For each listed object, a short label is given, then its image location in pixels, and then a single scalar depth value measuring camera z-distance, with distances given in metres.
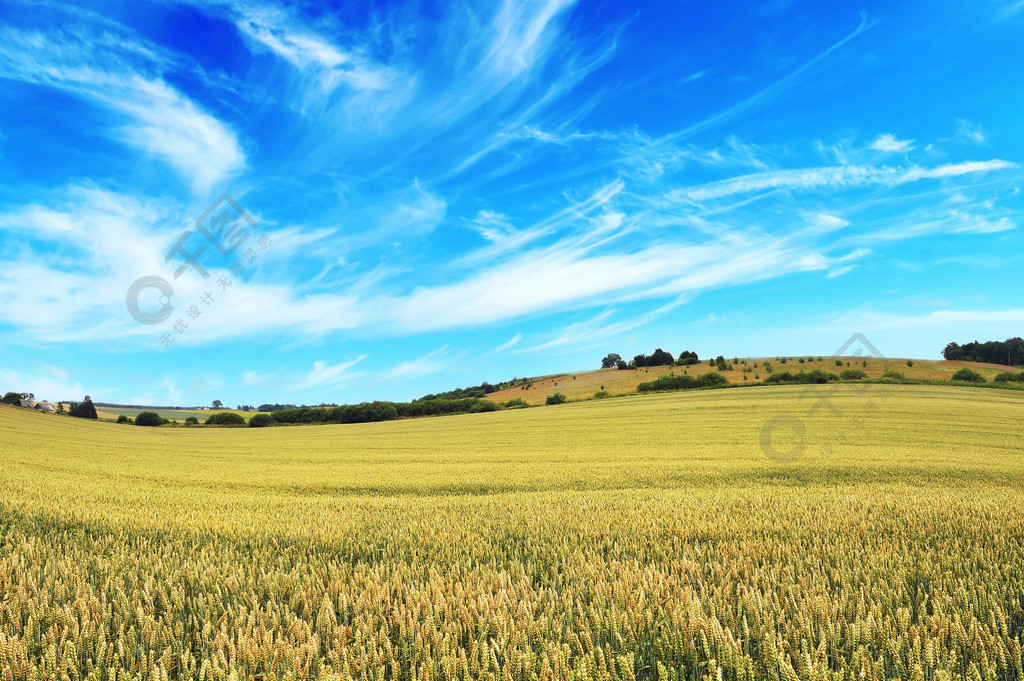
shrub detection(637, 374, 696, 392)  60.44
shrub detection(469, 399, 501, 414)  63.50
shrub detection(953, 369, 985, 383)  50.01
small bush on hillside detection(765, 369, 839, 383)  53.41
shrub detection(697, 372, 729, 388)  59.28
